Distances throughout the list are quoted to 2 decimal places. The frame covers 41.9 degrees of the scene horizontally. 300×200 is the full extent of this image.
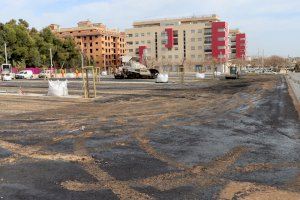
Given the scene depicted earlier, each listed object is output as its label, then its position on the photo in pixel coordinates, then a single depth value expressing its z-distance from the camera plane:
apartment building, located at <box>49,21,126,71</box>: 135.50
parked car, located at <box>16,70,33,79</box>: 65.54
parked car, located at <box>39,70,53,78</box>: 67.78
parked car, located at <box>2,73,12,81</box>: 57.31
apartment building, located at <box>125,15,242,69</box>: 123.00
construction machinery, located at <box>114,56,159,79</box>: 54.19
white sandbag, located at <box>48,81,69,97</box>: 24.41
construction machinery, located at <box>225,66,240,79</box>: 59.25
